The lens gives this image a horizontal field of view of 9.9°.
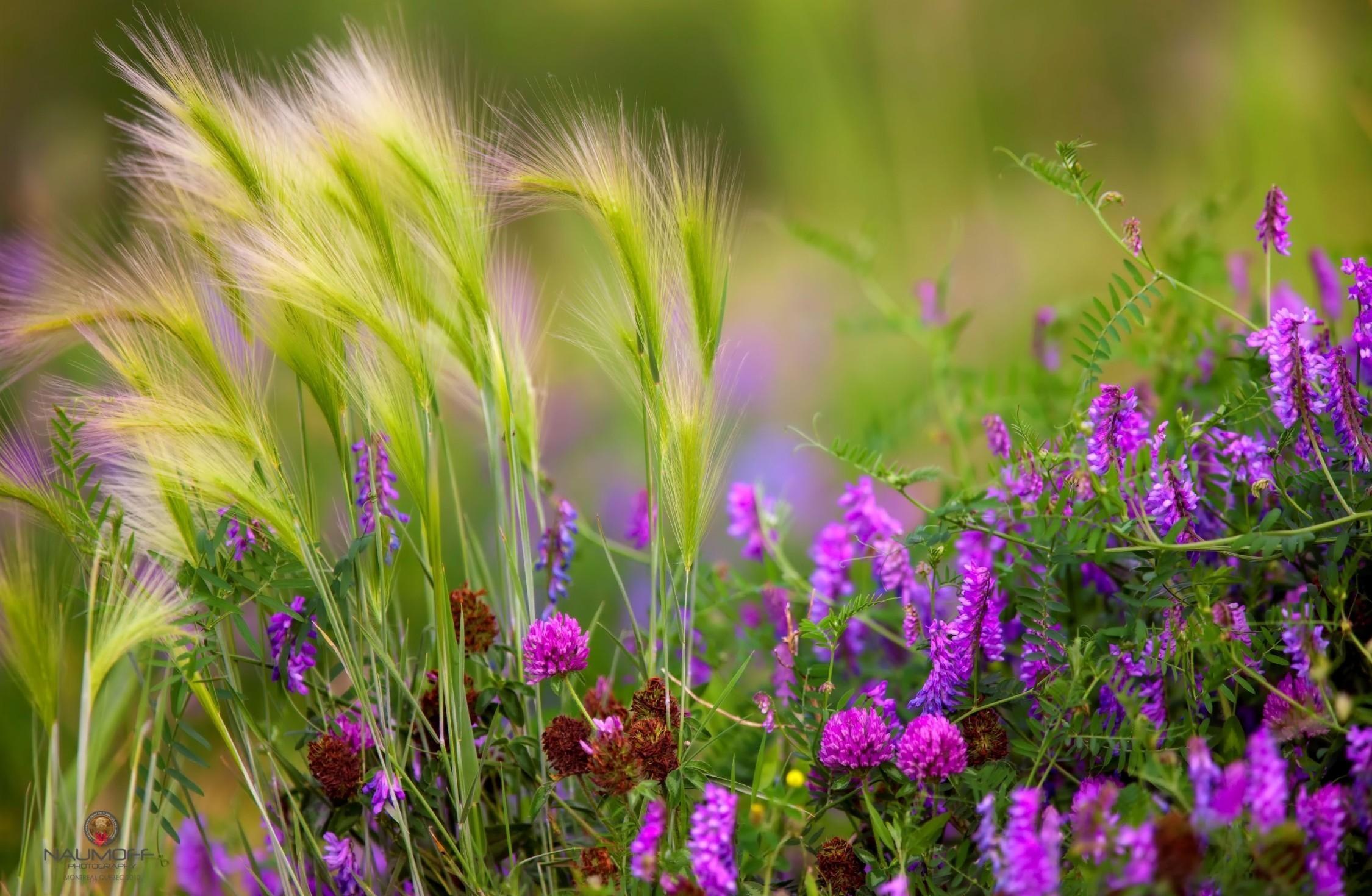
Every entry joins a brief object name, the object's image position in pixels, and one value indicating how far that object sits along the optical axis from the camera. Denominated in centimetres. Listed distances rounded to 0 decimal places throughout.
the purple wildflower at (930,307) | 335
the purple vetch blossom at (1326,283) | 322
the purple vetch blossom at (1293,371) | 300
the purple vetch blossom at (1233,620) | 297
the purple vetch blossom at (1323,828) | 293
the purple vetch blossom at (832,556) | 315
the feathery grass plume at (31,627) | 300
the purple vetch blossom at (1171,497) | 301
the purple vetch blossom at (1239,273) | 329
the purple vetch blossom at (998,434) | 311
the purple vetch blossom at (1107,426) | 301
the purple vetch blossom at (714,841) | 296
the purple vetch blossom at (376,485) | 303
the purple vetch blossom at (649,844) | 295
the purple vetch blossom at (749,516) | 320
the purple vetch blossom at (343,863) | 302
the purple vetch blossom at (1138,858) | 290
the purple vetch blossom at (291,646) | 303
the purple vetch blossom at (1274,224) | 306
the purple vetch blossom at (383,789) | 300
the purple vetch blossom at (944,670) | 302
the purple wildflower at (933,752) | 298
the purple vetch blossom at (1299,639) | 296
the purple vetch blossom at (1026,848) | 292
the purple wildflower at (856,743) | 299
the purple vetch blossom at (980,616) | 301
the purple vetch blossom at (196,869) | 315
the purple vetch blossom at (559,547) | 311
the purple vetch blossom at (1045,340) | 329
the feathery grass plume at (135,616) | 296
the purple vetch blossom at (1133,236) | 302
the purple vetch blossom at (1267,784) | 292
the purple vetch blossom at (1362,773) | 294
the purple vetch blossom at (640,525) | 321
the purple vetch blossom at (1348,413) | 300
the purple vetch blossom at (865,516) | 314
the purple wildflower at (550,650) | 301
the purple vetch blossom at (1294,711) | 297
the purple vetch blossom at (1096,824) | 291
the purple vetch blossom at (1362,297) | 301
